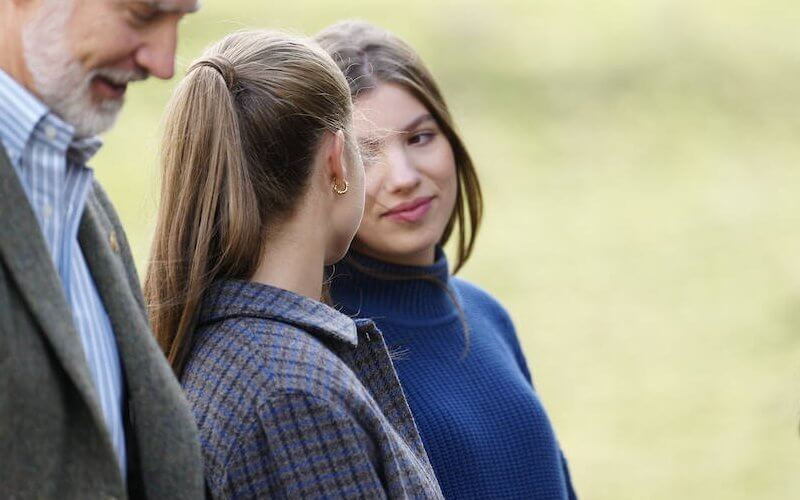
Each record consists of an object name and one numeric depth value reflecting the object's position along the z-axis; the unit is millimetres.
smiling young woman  5575
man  4993
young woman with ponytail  5180
